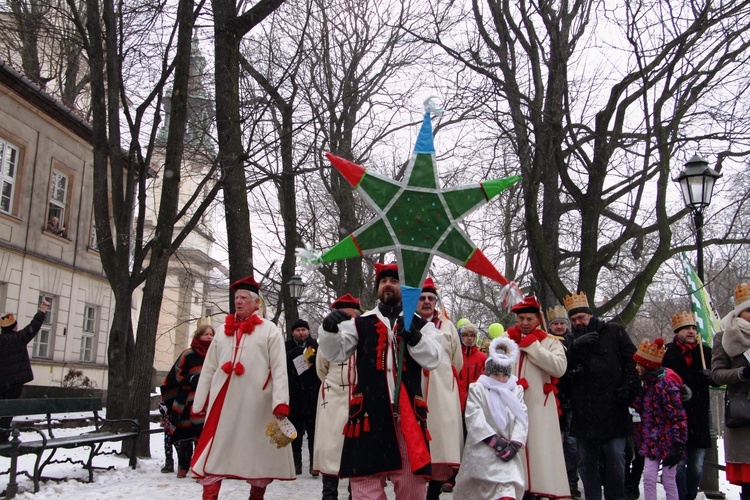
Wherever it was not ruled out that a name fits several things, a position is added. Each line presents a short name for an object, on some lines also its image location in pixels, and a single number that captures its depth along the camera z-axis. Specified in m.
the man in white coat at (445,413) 5.99
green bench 7.15
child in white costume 6.07
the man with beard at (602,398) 6.97
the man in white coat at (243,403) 6.32
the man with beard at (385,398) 4.78
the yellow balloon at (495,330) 11.47
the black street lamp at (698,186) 9.83
